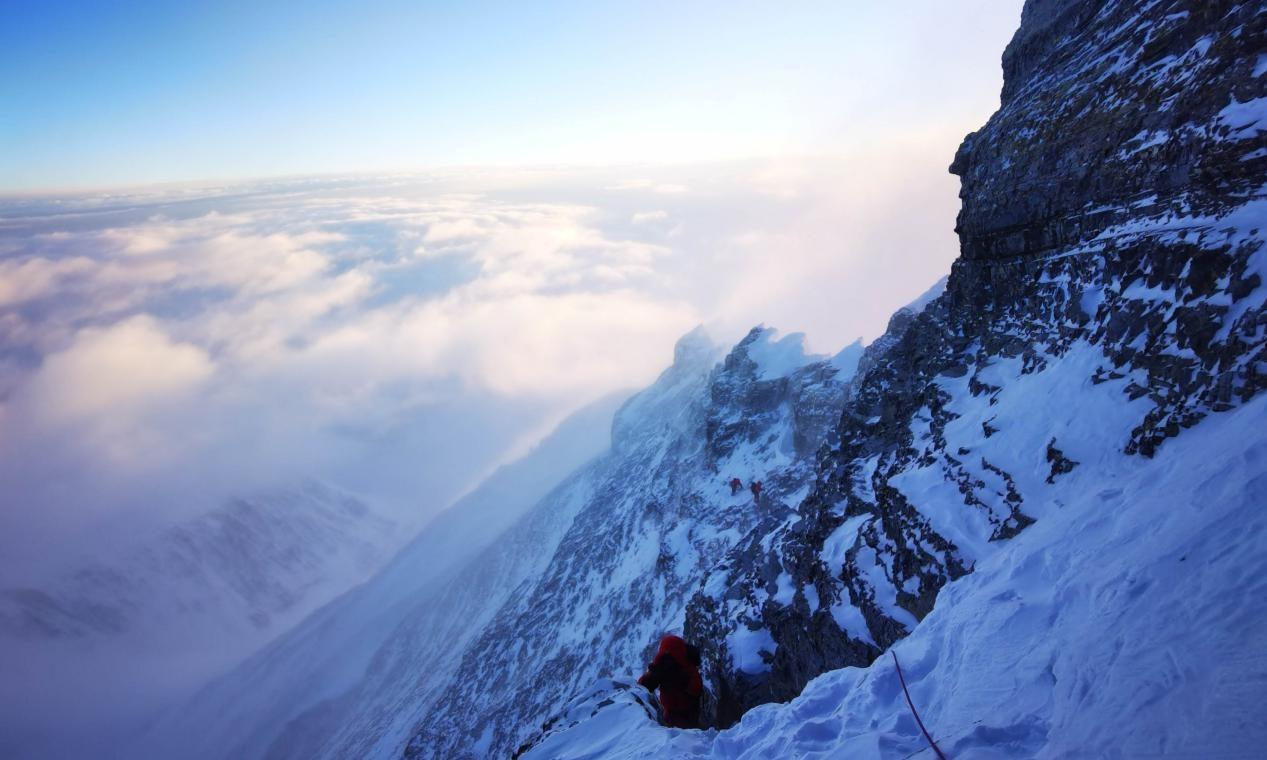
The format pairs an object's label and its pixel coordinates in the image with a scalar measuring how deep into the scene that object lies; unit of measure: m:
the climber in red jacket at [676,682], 16.20
